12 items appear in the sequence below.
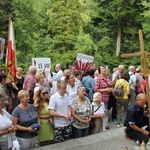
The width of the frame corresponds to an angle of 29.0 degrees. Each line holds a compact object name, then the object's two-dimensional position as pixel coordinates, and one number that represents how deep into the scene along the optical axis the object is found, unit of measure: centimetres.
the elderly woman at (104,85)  777
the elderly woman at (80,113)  601
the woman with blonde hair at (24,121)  503
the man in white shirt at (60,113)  566
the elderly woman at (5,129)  461
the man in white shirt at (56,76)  910
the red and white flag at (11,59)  852
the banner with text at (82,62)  1002
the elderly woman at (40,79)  716
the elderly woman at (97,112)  666
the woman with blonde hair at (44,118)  564
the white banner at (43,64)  955
